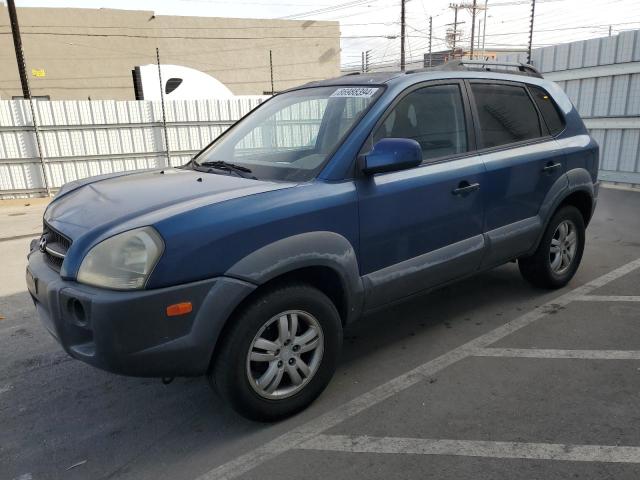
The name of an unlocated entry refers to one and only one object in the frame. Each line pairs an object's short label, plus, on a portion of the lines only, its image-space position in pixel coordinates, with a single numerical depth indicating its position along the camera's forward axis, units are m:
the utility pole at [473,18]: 49.88
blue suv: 2.29
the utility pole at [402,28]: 26.62
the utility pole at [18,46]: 12.62
